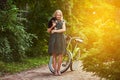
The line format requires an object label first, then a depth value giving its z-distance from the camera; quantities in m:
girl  12.07
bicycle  12.61
